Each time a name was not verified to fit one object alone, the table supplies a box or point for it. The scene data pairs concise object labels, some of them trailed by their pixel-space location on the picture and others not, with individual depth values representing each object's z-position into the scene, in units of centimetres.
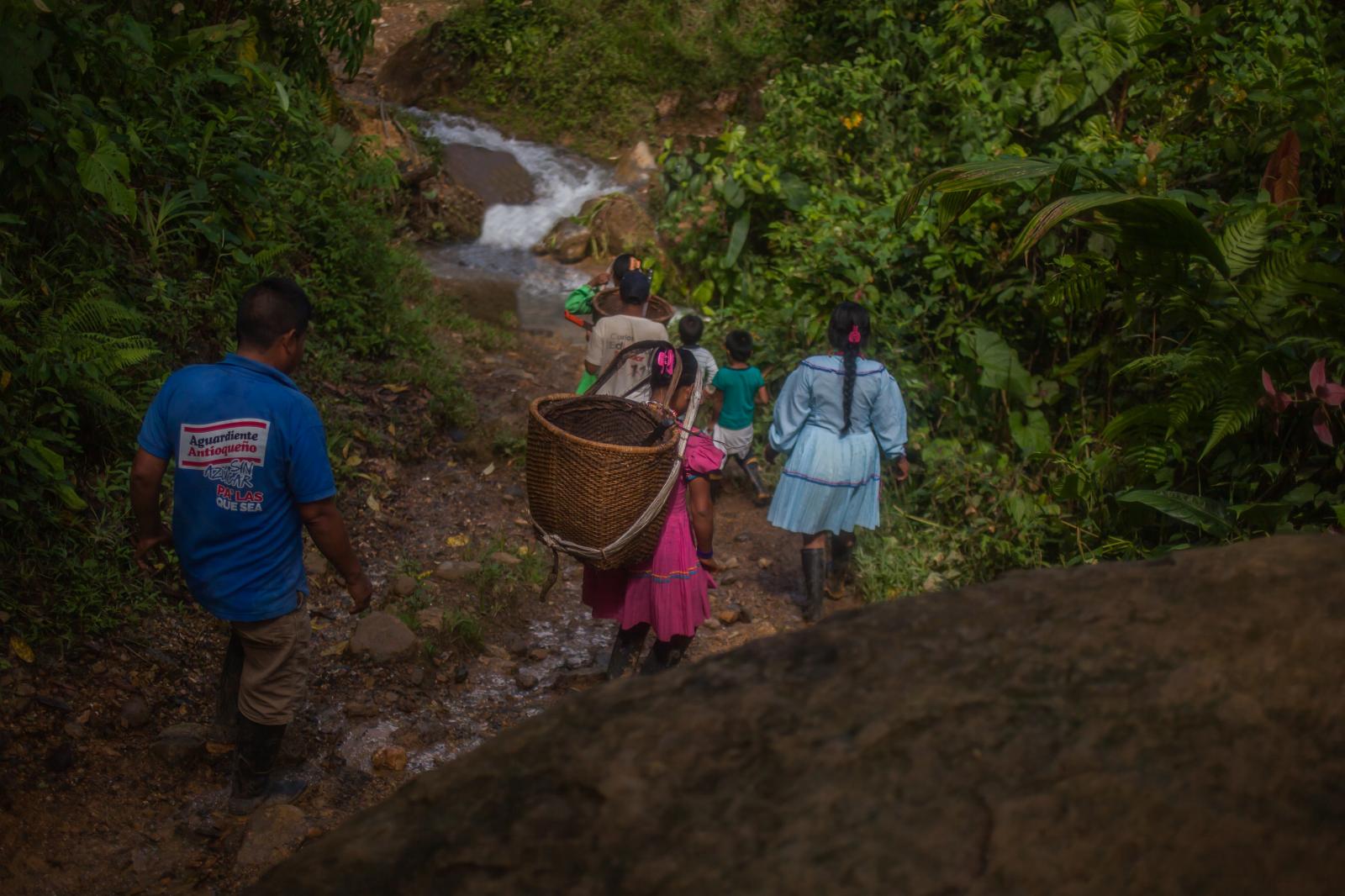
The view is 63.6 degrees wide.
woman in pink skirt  446
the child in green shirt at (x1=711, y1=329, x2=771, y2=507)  674
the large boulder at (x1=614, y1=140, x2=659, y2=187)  1412
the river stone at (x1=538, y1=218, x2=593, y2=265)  1294
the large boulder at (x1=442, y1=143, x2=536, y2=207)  1396
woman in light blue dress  560
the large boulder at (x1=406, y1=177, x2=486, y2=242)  1290
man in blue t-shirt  329
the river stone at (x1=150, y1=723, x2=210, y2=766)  399
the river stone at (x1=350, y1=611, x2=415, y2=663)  494
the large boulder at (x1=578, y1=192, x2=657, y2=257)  1241
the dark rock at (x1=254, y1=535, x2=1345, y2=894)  133
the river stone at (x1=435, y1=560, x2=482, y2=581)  592
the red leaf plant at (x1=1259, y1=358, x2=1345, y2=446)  407
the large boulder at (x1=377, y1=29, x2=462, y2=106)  1650
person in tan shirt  592
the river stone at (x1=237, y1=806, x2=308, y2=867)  355
